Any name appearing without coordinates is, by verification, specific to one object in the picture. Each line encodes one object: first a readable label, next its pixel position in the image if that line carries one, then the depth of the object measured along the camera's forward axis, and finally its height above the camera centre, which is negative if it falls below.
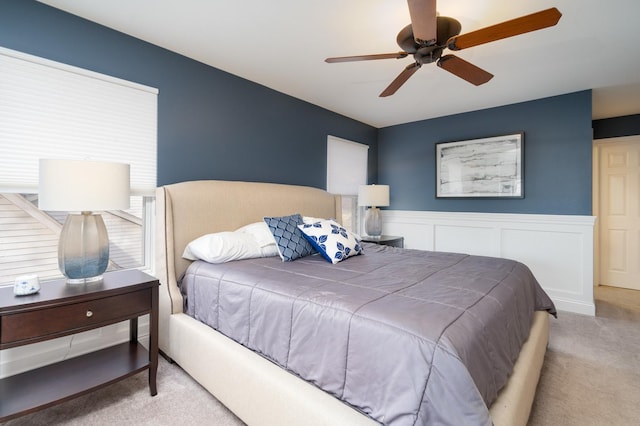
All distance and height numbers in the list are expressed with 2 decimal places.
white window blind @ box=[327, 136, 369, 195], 4.21 +0.74
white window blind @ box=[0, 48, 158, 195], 1.85 +0.66
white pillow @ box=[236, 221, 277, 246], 2.48 -0.15
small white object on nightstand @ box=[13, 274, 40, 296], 1.52 -0.37
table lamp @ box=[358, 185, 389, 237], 4.09 +0.18
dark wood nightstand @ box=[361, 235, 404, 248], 3.86 -0.33
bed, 1.24 -0.75
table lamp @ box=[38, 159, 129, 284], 1.57 +0.07
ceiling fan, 1.42 +0.99
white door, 4.24 +0.06
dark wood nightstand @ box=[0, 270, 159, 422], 1.42 -0.59
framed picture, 3.78 +0.65
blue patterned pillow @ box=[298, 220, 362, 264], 2.33 -0.21
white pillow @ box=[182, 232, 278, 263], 2.16 -0.25
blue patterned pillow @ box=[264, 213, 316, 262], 2.35 -0.19
